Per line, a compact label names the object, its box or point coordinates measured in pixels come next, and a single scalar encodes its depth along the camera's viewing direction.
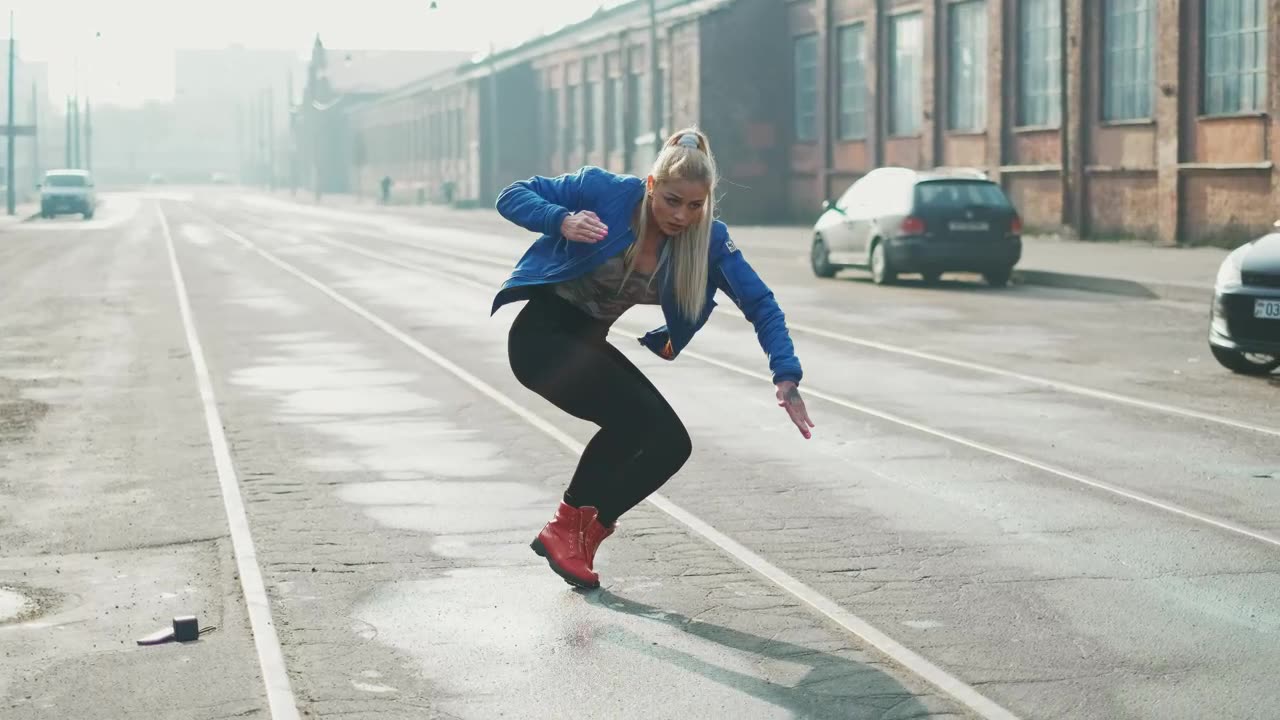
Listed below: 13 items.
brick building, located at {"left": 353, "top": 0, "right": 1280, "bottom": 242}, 29.41
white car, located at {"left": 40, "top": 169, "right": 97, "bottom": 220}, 60.53
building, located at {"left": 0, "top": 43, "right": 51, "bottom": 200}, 104.56
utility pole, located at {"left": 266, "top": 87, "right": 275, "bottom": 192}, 133.75
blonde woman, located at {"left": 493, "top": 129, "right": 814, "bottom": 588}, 5.77
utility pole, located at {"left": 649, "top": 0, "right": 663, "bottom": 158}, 42.84
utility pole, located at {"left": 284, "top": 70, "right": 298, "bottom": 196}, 119.19
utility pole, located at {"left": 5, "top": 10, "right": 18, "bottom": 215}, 61.88
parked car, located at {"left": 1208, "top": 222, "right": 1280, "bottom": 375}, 12.84
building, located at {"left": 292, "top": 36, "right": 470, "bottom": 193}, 128.25
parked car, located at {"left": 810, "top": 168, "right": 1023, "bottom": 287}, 23.86
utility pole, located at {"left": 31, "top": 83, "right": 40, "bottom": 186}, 93.25
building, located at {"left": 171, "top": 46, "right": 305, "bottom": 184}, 159.12
